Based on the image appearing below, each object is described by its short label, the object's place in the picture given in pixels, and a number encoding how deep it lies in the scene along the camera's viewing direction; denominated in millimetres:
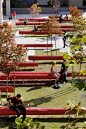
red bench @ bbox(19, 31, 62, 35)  25059
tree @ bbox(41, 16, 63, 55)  18484
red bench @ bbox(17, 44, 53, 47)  20047
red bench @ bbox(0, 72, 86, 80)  13305
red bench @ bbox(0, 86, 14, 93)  11909
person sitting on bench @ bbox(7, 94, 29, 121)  9453
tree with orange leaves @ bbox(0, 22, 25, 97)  10812
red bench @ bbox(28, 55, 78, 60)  16750
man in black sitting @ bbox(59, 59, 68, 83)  13458
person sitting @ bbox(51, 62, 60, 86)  13245
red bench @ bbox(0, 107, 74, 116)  9688
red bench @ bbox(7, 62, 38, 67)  15580
